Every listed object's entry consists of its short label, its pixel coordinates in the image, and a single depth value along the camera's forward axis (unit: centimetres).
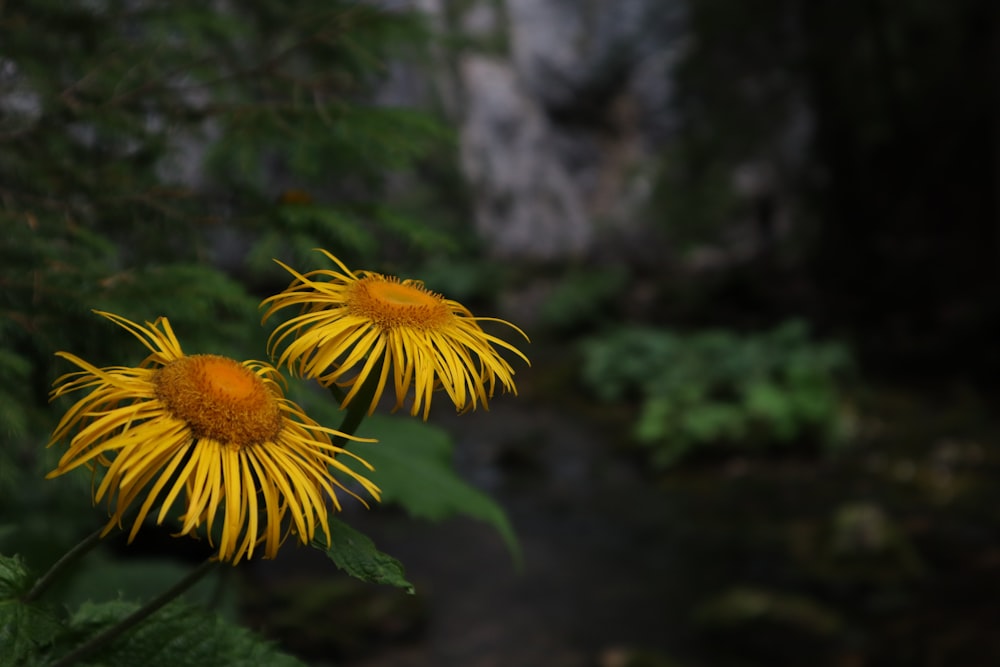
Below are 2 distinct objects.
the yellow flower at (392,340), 37
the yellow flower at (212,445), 34
